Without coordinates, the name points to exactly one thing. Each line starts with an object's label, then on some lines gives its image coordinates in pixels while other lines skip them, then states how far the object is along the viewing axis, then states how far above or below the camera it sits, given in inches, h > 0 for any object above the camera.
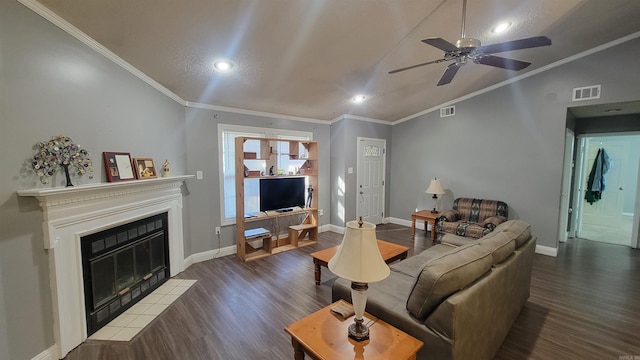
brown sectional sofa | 55.5 -34.6
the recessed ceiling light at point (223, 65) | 108.1 +43.4
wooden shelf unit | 155.7 -25.1
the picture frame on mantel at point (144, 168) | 106.9 -1.9
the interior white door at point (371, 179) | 223.5 -12.7
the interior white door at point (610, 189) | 233.3 -21.8
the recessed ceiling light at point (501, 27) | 106.9 +59.9
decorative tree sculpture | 71.3 +1.6
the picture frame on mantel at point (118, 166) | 93.7 -0.9
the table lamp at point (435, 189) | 198.5 -18.9
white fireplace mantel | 73.9 -21.5
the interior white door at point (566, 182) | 161.7 -11.3
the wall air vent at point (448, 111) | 205.3 +44.8
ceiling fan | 77.9 +38.2
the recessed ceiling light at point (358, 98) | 171.3 +46.2
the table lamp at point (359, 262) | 50.9 -20.2
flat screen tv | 167.2 -20.0
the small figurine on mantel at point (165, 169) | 124.0 -2.5
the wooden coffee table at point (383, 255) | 119.7 -44.3
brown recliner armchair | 163.2 -36.9
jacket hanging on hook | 225.3 -10.0
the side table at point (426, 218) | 190.2 -40.8
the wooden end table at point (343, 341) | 51.4 -38.6
